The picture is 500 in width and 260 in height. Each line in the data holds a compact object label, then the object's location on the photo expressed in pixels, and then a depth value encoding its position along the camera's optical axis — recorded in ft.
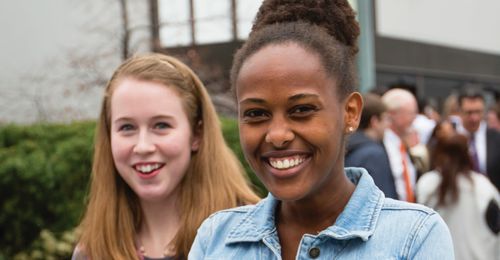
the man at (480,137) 26.22
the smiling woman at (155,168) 10.30
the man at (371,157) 18.11
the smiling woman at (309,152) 6.18
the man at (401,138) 21.12
